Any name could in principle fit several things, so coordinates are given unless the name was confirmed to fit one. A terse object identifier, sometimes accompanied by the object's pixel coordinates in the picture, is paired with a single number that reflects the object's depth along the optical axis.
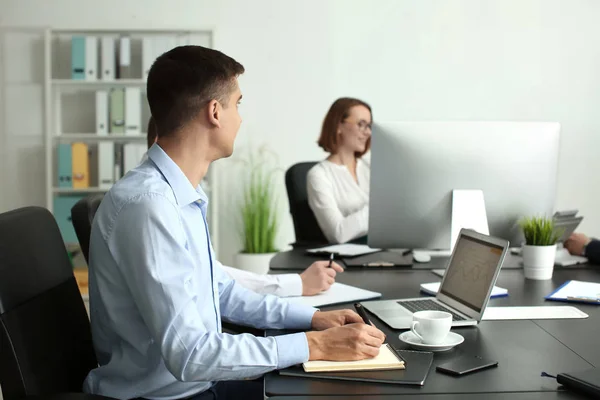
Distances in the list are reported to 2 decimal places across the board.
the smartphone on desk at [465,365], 1.19
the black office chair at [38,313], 1.24
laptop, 1.50
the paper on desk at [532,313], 1.59
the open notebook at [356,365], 1.20
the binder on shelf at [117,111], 4.56
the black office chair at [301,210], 3.24
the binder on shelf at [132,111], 4.55
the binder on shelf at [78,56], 4.52
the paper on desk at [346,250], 2.44
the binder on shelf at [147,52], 4.56
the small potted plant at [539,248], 2.03
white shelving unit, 4.56
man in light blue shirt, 1.20
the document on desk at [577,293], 1.74
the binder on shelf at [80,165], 4.56
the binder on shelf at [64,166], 4.56
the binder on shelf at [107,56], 4.55
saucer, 1.32
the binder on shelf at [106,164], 4.55
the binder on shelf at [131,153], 4.55
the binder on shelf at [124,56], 4.54
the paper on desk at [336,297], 1.74
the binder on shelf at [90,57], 4.55
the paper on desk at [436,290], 1.82
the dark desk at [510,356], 1.11
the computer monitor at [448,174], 2.10
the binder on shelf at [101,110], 4.57
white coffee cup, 1.31
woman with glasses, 3.14
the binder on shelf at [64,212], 4.55
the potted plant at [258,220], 4.64
